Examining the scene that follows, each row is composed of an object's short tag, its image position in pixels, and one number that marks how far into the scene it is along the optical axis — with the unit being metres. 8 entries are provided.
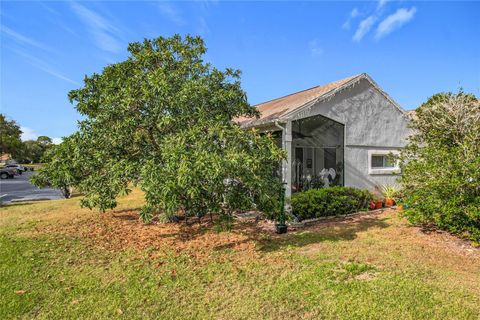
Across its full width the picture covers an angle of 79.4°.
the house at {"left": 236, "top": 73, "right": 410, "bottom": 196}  10.49
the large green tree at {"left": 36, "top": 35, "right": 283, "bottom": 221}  5.66
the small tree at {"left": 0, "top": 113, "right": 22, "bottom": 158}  53.80
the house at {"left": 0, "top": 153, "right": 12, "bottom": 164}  77.68
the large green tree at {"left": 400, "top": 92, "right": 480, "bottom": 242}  6.74
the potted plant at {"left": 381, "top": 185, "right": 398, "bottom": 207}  11.93
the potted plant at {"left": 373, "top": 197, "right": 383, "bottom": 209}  11.30
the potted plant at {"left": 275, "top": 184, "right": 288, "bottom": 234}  7.71
